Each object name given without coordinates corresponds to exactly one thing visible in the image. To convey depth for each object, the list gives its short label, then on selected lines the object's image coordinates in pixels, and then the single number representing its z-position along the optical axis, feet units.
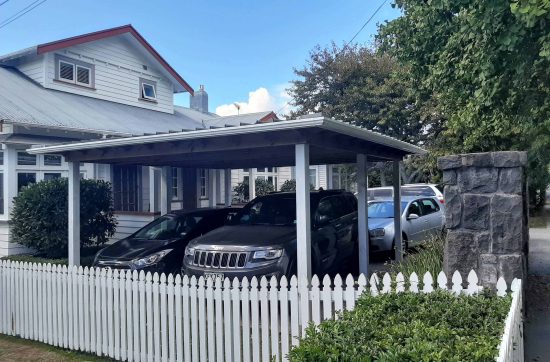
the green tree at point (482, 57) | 19.72
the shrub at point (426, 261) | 22.07
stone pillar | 16.43
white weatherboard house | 37.06
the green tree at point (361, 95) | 74.49
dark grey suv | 22.31
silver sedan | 36.63
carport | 19.51
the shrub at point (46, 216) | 35.22
